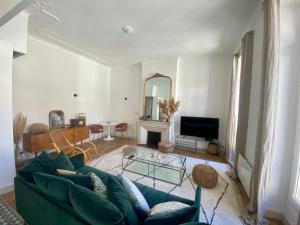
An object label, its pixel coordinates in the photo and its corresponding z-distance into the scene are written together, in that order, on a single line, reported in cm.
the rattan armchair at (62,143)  325
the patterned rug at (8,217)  176
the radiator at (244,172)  225
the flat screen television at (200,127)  443
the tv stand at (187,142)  475
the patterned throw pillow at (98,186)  122
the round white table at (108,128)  567
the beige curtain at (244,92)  263
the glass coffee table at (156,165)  285
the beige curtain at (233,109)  369
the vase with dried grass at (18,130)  318
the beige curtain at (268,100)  173
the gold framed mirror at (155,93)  509
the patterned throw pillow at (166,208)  106
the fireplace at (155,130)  486
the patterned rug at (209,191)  197
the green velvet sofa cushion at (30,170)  153
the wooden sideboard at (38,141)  329
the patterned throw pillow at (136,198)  119
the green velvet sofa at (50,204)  108
